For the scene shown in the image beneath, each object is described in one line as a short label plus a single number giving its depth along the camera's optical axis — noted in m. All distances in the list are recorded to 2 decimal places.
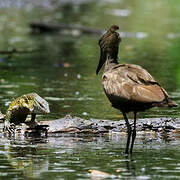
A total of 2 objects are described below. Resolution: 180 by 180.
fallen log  19.73
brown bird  16.31
